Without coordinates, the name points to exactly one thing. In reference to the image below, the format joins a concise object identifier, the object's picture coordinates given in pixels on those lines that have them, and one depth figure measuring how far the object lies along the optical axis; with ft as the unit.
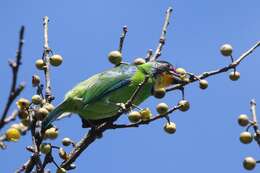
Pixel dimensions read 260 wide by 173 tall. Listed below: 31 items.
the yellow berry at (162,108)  30.99
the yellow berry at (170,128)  31.78
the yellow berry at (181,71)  35.45
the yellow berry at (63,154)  28.55
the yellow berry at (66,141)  30.25
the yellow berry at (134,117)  29.94
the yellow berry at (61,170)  27.17
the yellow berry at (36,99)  29.81
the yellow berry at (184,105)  30.04
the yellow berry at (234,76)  33.42
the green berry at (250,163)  24.23
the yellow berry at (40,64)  33.77
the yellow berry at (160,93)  33.24
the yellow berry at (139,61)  39.36
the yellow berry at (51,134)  28.24
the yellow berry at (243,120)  25.94
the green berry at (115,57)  34.30
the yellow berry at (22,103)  25.87
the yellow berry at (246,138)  25.95
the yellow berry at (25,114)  24.23
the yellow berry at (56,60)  34.74
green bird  39.01
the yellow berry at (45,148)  27.02
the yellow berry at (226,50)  32.96
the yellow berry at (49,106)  29.66
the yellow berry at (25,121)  25.55
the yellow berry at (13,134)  20.03
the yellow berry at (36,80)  32.22
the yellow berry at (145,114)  30.30
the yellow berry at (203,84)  32.53
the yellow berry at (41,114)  27.94
